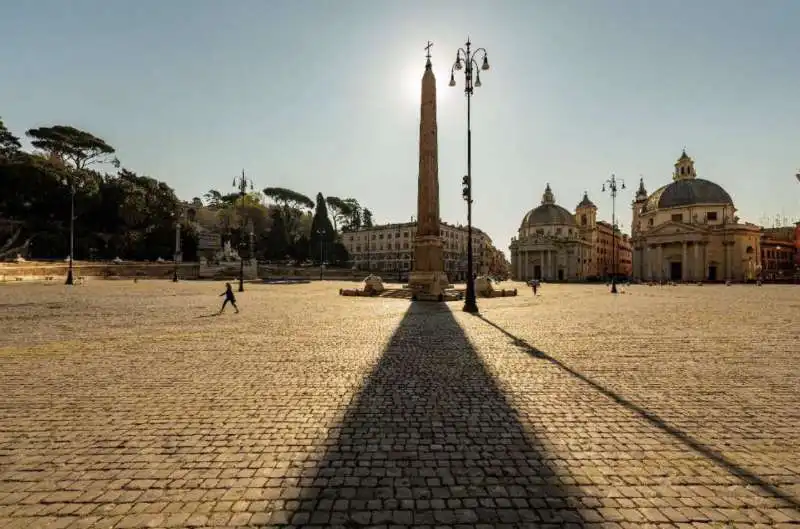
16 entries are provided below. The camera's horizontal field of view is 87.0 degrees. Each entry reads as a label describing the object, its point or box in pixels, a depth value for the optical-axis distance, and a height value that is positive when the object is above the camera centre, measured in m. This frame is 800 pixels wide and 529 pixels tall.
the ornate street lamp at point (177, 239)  70.81 +5.09
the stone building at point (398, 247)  107.44 +6.20
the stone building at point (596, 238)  105.75 +8.80
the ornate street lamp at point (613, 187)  39.58 +7.93
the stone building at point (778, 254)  95.88 +4.24
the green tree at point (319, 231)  85.12 +7.93
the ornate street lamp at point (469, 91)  18.12 +7.85
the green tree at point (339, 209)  124.50 +18.27
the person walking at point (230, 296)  16.82 -1.06
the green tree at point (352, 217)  127.12 +15.98
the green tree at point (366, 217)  131.12 +16.40
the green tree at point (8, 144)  65.00 +19.70
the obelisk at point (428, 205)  25.06 +3.91
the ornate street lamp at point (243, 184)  32.48 +6.74
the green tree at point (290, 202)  104.14 +19.62
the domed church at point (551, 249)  90.56 +4.87
